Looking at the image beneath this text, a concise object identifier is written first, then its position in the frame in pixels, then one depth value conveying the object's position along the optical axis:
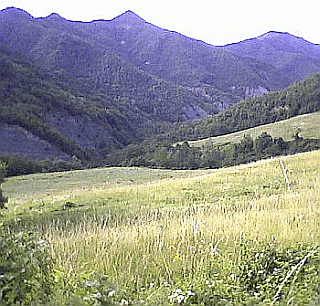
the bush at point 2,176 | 18.31
